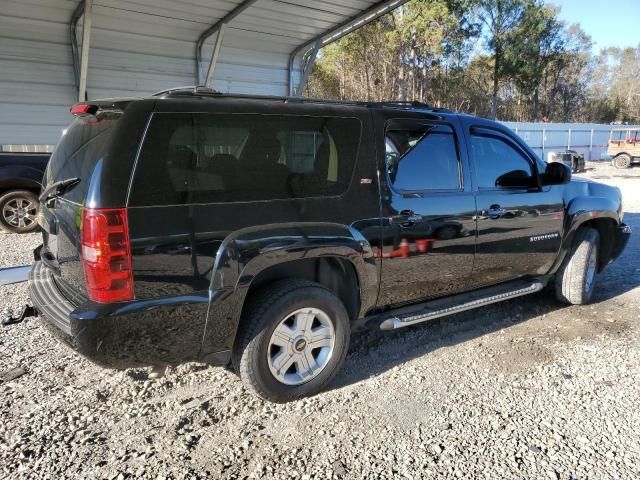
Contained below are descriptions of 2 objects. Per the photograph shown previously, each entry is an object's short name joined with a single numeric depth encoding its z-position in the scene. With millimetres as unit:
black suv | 2510
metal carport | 11758
